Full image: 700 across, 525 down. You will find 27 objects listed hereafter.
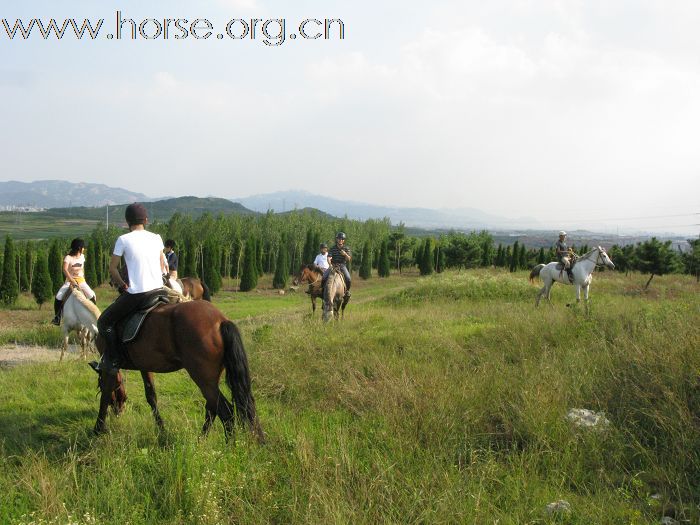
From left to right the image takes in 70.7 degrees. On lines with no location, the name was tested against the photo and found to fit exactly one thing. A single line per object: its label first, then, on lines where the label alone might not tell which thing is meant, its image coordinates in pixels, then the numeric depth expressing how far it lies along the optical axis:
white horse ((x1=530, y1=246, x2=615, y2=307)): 15.59
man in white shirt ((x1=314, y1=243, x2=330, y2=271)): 14.07
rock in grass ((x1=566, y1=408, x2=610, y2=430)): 4.80
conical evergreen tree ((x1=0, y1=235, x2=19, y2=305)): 25.14
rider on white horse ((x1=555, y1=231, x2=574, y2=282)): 16.11
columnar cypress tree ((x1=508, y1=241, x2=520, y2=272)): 45.55
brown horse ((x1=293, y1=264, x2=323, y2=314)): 13.13
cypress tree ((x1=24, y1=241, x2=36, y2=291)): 29.94
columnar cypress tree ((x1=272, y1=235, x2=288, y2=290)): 36.41
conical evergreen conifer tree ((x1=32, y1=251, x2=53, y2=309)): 25.11
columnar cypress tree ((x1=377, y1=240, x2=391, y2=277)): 44.88
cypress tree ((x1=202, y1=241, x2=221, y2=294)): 32.84
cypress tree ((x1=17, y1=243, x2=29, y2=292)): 28.64
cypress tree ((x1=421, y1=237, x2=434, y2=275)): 45.62
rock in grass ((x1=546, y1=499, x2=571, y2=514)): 3.54
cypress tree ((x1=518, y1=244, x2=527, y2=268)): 47.19
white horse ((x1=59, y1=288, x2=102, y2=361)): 9.72
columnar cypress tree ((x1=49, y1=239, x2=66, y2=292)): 27.55
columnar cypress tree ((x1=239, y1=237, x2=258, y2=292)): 34.62
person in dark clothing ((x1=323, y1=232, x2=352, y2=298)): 12.87
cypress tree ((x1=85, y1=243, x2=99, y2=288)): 30.72
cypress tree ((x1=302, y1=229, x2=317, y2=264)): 47.00
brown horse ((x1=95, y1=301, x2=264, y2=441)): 4.97
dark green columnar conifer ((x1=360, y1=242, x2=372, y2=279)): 43.03
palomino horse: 12.47
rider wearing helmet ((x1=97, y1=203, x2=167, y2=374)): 5.45
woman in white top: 9.98
